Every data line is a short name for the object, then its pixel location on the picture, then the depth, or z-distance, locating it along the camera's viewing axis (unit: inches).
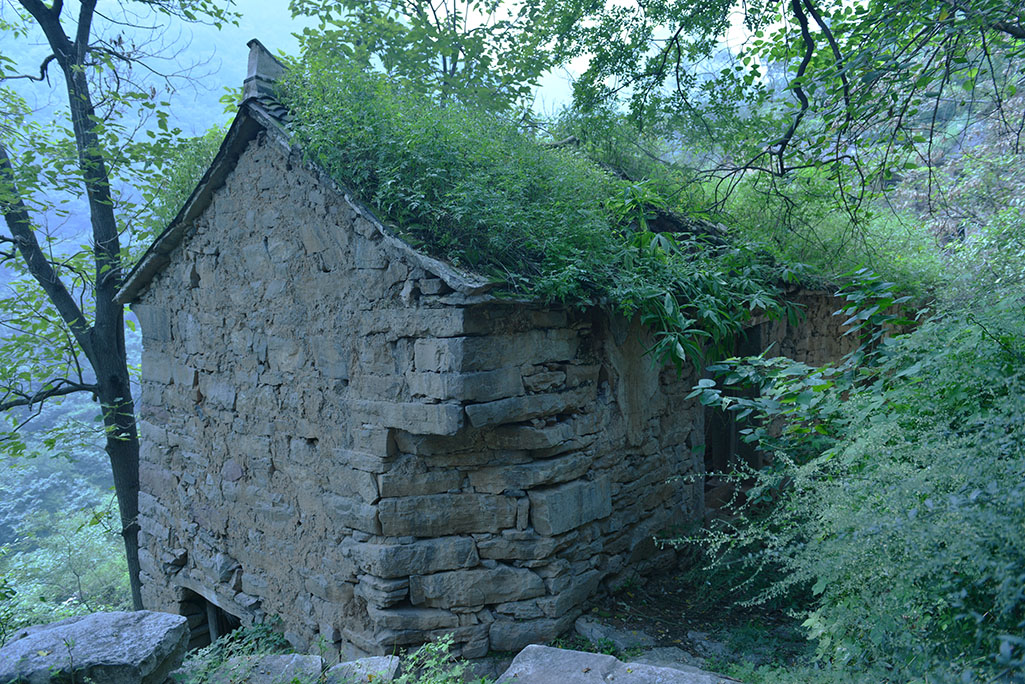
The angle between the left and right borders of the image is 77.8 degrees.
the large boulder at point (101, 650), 112.5
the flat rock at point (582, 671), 104.2
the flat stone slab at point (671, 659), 144.1
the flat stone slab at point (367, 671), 119.2
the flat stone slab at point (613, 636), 153.6
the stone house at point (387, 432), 154.2
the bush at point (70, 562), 598.5
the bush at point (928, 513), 73.5
